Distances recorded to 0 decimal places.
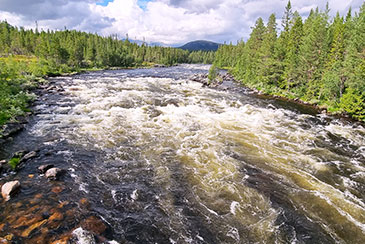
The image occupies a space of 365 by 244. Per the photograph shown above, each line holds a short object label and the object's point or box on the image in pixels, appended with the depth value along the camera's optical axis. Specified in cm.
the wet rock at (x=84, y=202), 845
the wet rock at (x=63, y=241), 655
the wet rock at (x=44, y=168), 1065
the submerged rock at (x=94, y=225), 726
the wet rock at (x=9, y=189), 862
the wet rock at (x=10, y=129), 1459
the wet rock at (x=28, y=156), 1161
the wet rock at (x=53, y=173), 1019
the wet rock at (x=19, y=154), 1192
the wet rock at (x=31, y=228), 681
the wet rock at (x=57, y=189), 919
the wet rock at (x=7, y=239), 648
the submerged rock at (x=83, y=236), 670
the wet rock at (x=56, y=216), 756
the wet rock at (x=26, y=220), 721
